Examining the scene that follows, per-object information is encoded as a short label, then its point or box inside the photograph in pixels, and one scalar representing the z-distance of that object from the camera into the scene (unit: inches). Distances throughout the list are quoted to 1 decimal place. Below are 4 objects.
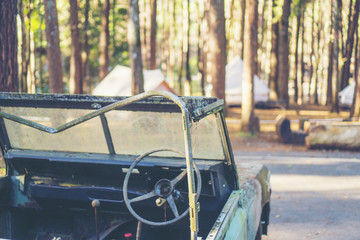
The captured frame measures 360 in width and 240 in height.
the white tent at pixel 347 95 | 1067.3
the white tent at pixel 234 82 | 1203.9
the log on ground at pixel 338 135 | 569.0
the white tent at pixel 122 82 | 853.8
